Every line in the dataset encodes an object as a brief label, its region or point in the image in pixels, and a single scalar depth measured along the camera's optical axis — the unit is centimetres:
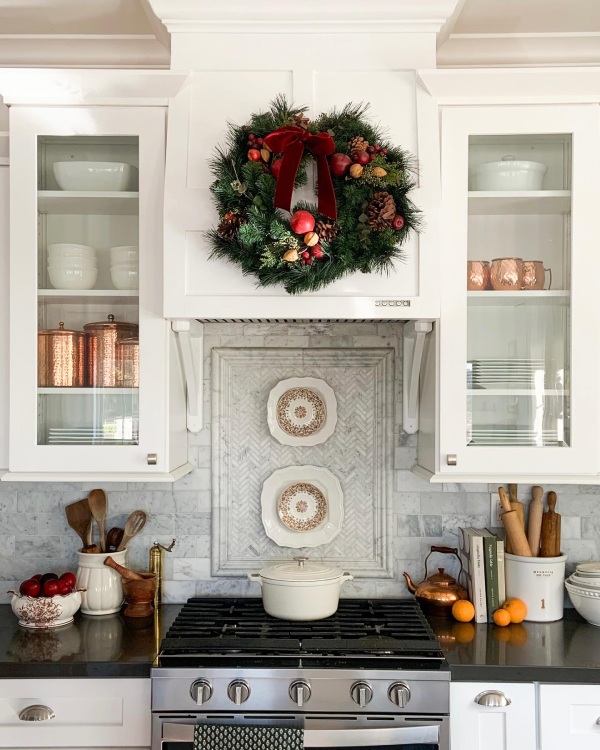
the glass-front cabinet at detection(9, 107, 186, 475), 205
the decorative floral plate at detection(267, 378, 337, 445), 242
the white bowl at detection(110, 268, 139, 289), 207
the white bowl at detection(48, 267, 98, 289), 208
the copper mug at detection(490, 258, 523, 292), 207
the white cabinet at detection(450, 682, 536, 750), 185
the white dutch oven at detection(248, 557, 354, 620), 210
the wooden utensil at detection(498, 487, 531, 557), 229
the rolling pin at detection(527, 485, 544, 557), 232
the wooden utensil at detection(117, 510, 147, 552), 236
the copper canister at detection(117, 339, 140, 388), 206
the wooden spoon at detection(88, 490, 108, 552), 236
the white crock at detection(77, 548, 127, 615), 227
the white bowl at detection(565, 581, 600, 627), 217
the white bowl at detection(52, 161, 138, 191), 208
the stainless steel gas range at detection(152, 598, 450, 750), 181
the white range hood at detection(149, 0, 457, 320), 198
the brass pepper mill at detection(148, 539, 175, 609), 233
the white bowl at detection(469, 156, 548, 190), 205
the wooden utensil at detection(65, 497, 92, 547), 238
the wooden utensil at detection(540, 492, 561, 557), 230
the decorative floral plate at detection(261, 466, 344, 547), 242
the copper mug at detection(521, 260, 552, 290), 207
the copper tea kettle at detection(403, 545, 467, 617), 226
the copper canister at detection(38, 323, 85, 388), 207
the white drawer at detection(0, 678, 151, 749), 186
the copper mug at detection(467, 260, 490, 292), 205
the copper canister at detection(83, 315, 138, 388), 207
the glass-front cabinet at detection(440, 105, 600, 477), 203
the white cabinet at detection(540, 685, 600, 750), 184
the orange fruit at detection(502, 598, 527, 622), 220
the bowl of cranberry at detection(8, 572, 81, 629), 212
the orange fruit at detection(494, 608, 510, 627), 217
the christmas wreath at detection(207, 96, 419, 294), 189
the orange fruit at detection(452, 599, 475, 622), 221
